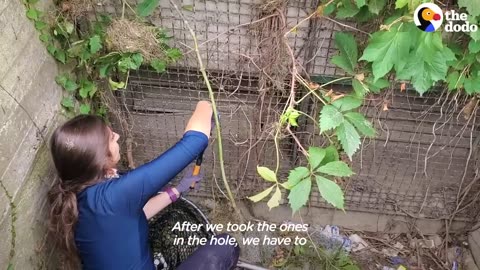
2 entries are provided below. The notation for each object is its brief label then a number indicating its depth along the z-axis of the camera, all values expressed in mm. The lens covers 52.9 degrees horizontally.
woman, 1526
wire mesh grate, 1965
